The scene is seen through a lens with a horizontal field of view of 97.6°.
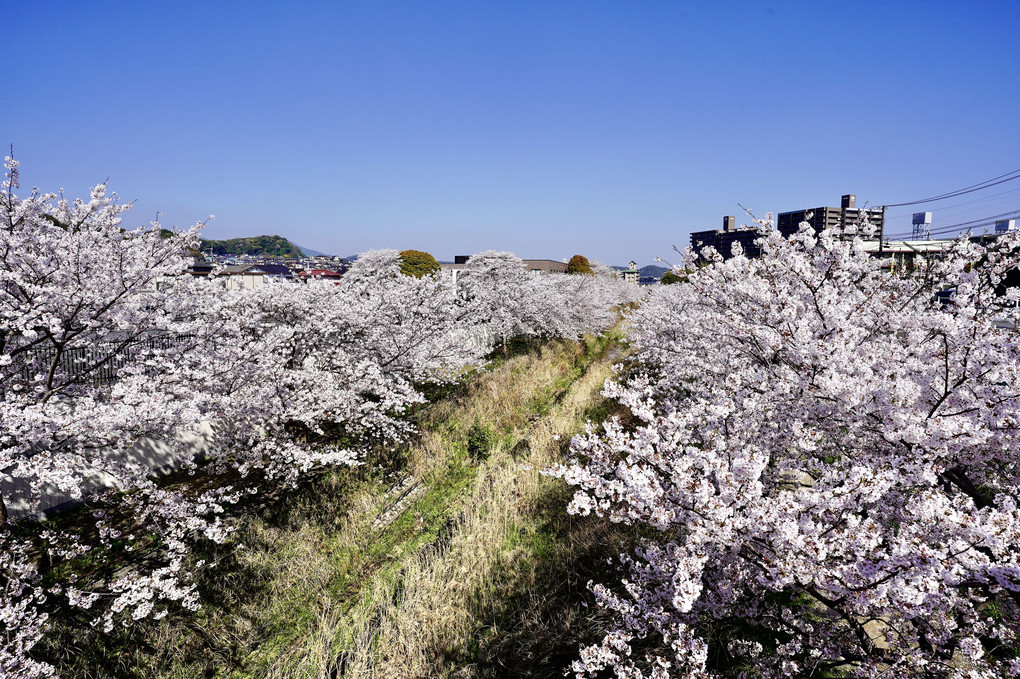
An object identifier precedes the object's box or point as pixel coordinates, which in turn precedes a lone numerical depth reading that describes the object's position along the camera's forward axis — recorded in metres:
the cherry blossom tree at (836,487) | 2.66
